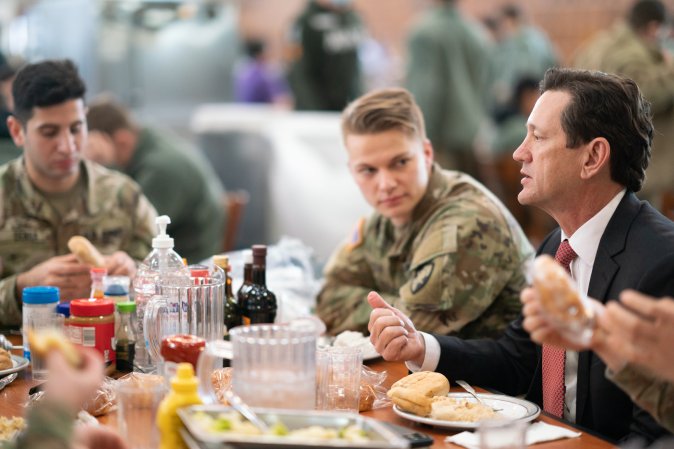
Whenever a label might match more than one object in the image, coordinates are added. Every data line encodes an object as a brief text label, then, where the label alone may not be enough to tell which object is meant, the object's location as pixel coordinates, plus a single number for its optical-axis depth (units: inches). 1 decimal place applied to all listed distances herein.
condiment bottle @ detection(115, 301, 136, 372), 98.7
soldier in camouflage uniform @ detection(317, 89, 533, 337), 109.3
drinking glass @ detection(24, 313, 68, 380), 95.2
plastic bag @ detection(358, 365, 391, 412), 86.8
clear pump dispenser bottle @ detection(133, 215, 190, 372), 98.3
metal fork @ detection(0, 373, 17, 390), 92.8
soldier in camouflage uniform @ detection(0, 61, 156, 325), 125.0
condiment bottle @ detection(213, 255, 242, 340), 104.6
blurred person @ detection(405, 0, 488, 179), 289.6
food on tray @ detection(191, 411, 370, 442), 63.2
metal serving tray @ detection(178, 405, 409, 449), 61.0
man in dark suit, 85.6
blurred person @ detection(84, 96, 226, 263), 194.1
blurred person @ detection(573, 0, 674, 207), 231.8
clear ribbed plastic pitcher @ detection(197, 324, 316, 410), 71.0
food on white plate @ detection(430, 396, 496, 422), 80.2
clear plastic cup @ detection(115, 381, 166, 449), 71.5
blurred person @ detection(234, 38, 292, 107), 415.5
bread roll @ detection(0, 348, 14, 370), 96.3
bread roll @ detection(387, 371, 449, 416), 82.6
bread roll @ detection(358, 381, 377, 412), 86.6
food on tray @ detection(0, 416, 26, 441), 75.1
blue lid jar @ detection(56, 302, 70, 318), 99.0
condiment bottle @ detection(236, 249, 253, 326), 104.1
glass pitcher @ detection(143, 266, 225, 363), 90.9
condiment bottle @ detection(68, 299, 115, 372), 95.3
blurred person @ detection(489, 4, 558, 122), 357.4
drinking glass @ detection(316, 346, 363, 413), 84.4
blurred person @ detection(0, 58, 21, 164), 161.2
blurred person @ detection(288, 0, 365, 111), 300.7
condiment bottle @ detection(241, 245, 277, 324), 103.6
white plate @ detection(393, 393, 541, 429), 79.4
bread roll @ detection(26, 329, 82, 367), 62.3
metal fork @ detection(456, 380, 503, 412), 85.4
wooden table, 77.1
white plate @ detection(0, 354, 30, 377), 94.8
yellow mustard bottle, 67.5
